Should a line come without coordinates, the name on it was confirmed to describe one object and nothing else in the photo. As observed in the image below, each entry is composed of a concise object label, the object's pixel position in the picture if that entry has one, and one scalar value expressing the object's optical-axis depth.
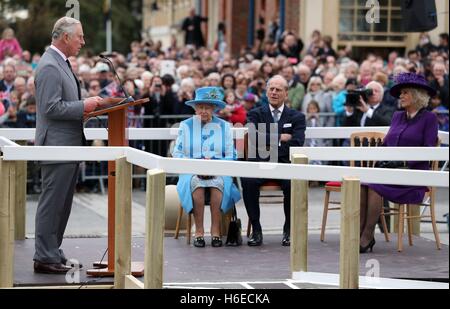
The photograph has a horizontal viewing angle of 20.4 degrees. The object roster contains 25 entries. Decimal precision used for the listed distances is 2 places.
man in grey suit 9.75
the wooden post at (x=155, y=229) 7.95
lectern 9.44
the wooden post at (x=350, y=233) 7.58
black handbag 11.65
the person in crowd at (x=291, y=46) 25.89
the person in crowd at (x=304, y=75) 21.06
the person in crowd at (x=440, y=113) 19.20
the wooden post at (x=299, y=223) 8.79
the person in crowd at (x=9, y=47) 24.16
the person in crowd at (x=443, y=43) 24.15
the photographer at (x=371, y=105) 15.25
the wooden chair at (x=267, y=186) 12.35
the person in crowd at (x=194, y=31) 37.28
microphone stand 9.34
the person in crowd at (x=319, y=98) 19.42
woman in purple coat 11.36
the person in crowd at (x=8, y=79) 19.56
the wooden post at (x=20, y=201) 11.74
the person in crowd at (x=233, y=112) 18.09
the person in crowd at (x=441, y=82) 19.80
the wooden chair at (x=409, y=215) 11.50
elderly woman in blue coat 11.91
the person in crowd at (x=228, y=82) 19.89
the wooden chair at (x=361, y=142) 12.27
